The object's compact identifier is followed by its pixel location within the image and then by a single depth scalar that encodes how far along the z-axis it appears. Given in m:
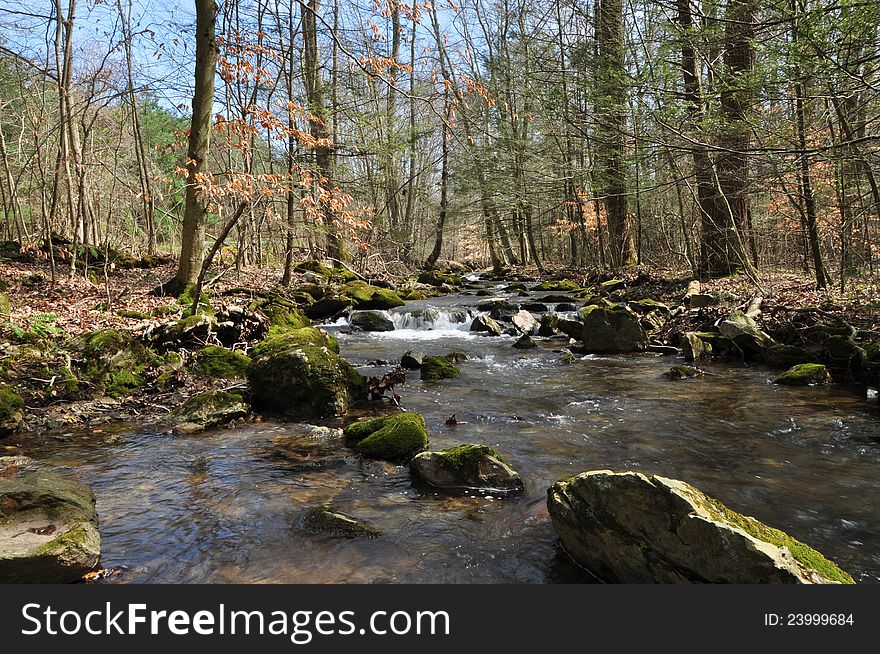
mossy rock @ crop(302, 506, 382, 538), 3.49
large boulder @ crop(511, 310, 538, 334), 12.07
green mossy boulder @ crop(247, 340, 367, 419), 6.30
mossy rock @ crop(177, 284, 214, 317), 8.48
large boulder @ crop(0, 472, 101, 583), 2.63
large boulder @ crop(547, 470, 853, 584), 2.30
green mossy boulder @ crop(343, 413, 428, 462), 4.84
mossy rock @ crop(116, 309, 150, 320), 7.96
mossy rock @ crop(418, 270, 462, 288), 21.58
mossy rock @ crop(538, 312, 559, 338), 11.70
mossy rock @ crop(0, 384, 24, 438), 5.28
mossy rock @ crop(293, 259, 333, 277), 17.52
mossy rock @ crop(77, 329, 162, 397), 6.35
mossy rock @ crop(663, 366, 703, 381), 7.69
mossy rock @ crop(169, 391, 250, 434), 5.67
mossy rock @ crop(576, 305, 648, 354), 9.68
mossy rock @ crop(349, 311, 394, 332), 12.90
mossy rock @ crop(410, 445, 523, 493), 4.21
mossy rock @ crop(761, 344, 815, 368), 7.84
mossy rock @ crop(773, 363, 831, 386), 7.00
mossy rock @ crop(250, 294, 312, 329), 10.08
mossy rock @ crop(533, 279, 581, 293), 18.30
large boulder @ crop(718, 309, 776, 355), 8.37
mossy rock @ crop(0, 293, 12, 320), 6.93
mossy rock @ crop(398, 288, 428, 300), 17.06
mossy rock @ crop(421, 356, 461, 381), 8.03
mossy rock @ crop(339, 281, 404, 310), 14.91
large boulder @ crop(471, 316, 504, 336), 12.17
